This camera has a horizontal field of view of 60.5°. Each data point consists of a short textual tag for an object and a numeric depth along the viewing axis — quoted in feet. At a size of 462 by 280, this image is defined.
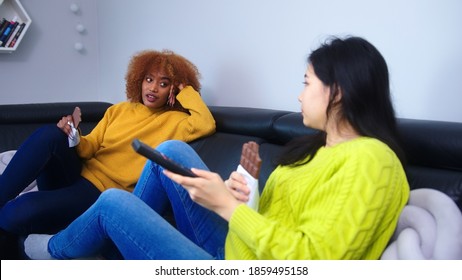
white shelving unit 8.09
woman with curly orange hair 4.43
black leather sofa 3.46
